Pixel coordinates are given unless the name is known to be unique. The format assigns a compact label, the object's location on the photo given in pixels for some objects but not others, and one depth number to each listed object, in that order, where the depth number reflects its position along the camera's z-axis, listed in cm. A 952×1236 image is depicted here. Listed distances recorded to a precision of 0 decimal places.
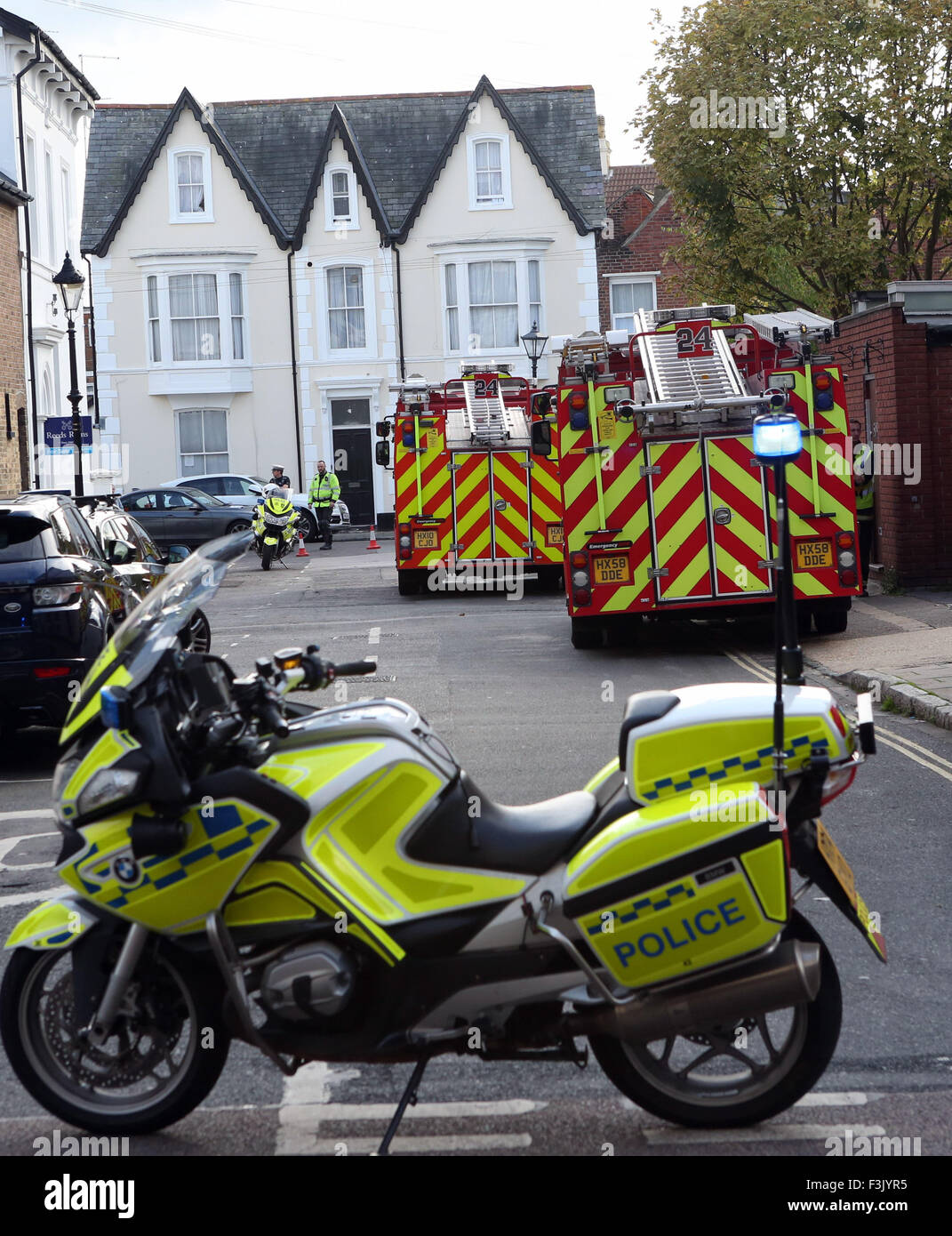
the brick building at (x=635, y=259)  4472
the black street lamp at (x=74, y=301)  2562
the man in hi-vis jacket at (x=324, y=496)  3412
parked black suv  940
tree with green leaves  2550
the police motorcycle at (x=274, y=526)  2830
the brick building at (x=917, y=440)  1794
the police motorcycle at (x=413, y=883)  390
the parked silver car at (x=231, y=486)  3562
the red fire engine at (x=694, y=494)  1358
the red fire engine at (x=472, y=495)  2128
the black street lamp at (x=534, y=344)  3559
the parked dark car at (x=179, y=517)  3250
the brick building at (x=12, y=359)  2952
